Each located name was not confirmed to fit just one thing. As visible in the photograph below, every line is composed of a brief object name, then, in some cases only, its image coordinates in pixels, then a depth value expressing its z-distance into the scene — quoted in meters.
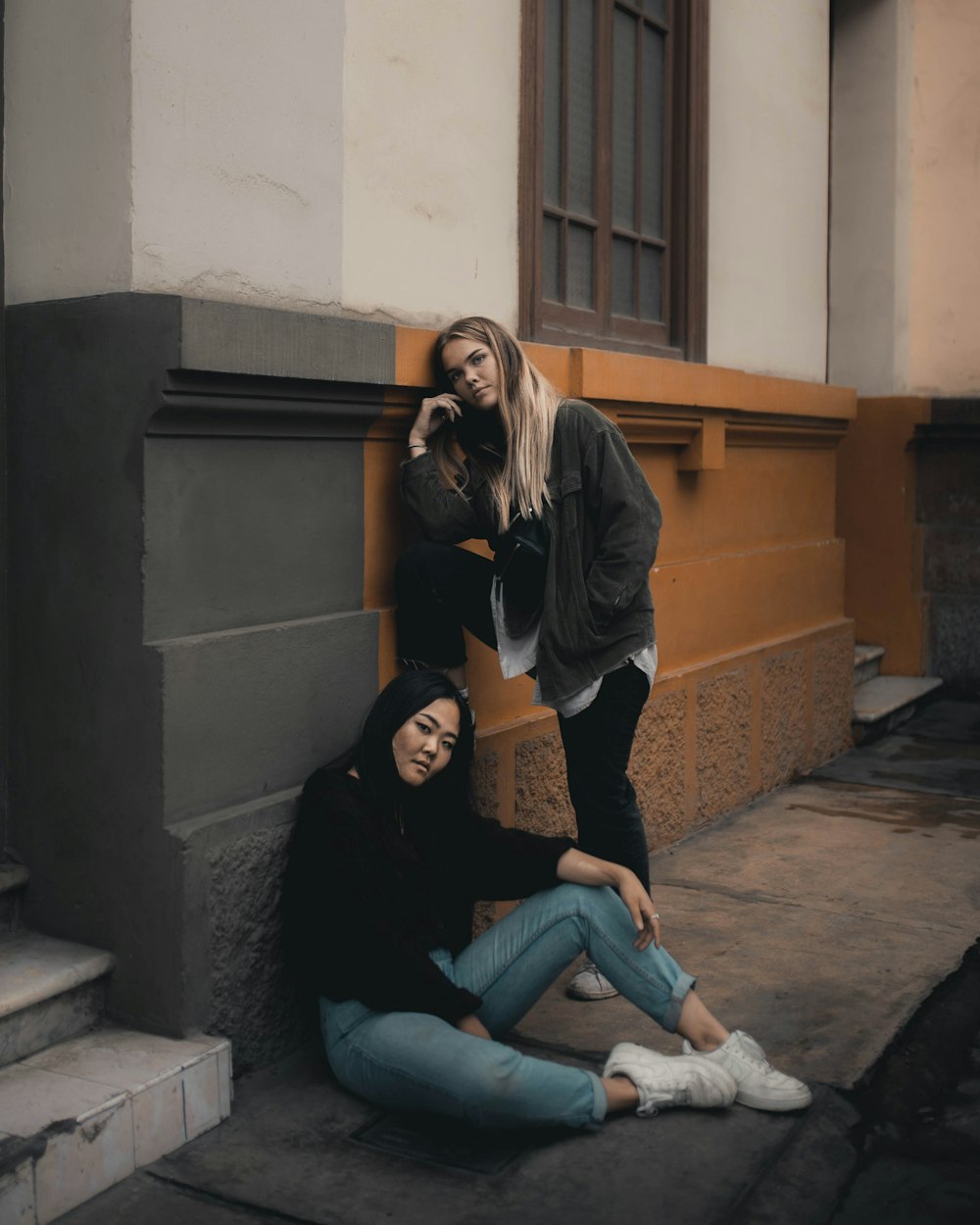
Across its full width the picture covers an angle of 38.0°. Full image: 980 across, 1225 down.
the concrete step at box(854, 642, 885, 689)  8.25
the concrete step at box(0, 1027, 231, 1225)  2.71
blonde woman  3.74
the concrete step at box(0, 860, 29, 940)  3.37
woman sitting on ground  3.03
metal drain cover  3.04
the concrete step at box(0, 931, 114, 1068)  3.04
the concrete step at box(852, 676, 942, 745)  7.39
